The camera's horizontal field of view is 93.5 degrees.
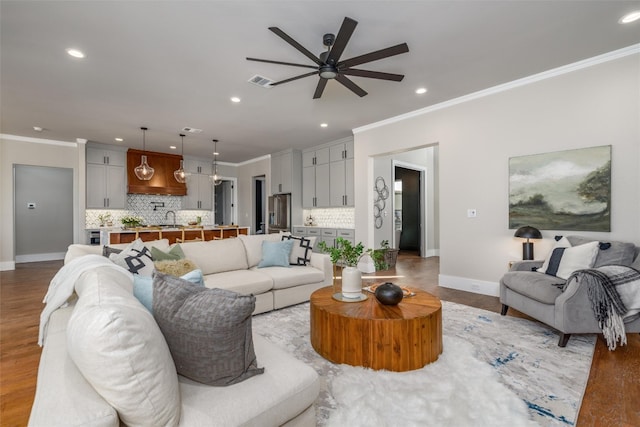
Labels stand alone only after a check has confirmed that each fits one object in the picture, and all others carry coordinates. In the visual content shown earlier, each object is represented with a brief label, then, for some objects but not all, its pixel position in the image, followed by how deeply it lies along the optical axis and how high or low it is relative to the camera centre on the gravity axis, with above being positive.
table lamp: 3.50 -0.27
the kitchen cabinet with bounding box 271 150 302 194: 7.57 +1.13
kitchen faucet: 8.48 +0.01
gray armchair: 2.52 -0.76
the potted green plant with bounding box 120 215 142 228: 6.12 -0.15
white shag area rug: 1.68 -1.13
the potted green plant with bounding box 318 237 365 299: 2.60 -0.49
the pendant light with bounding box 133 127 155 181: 5.66 +0.84
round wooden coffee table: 2.14 -0.89
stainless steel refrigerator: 7.62 +0.07
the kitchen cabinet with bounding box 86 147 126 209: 7.00 +0.88
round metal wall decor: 6.55 +0.38
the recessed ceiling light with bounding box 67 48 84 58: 3.06 +1.68
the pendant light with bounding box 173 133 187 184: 6.07 +0.81
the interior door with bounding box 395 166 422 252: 8.54 +0.14
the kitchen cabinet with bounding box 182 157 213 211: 8.60 +0.87
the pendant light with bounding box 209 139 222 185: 6.90 +1.68
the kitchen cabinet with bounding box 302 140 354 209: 6.45 +0.88
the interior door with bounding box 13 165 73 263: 7.30 +0.11
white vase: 2.60 -0.60
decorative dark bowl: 2.41 -0.65
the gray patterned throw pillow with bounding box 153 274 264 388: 1.19 -0.46
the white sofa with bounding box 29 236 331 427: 0.88 -0.56
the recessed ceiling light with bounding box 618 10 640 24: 2.56 +1.69
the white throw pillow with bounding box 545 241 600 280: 2.87 -0.46
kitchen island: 5.25 -0.35
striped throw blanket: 2.42 -0.70
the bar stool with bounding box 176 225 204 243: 6.12 -0.30
